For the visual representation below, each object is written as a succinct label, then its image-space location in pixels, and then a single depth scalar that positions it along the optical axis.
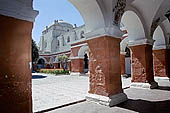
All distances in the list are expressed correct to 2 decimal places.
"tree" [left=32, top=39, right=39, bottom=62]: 22.19
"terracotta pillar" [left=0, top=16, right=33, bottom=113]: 2.01
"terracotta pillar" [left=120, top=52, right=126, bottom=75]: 12.22
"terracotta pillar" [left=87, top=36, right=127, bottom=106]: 3.84
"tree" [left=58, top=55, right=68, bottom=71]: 22.86
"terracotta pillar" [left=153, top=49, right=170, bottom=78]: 8.04
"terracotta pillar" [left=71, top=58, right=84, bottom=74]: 16.72
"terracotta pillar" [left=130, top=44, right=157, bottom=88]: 5.88
